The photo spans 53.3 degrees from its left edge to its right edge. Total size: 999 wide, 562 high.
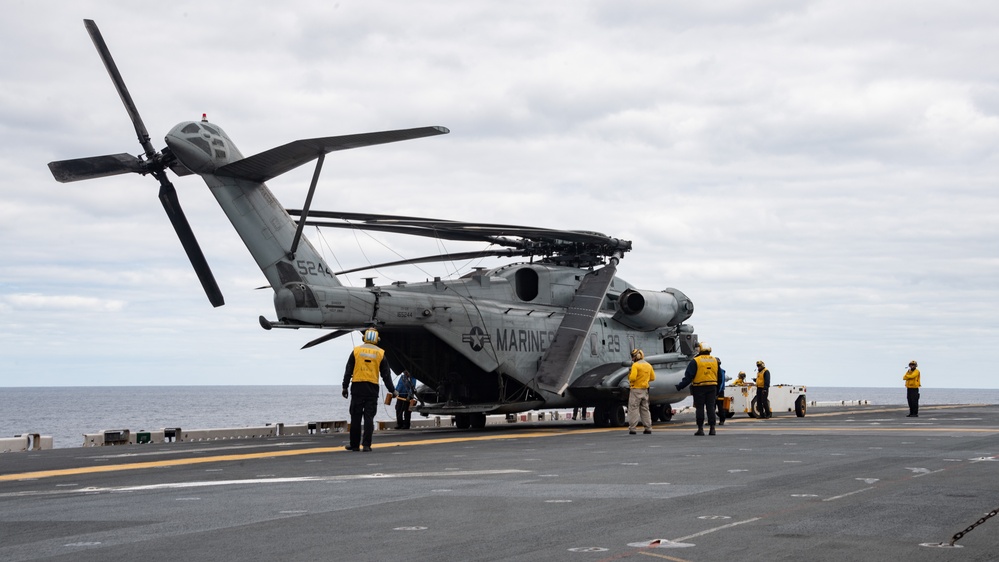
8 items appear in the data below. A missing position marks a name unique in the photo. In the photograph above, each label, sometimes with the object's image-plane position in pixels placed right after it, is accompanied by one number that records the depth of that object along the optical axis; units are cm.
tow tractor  3344
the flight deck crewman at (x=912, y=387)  3062
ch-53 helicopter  1986
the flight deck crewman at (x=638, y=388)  2205
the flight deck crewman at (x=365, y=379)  1656
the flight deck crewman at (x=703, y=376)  2148
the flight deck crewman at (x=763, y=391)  3164
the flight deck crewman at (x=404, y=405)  2681
